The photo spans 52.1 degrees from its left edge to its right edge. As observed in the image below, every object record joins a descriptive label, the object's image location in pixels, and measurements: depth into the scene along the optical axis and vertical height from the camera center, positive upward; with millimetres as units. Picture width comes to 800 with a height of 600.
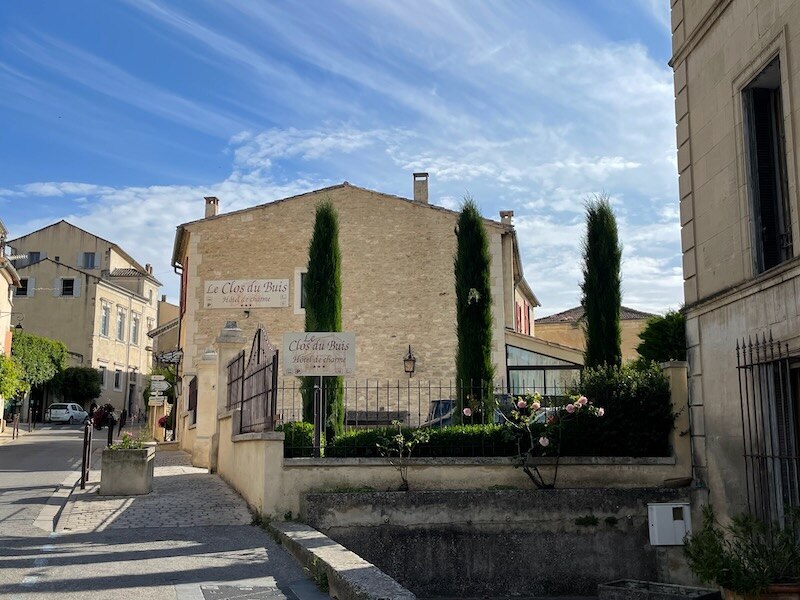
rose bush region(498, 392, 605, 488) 10086 -104
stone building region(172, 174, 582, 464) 23609 +4109
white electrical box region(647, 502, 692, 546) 9484 -1200
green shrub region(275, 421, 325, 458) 10320 -277
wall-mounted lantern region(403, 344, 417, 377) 22578 +1474
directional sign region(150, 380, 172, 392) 27516 +1094
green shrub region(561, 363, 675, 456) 10328 -81
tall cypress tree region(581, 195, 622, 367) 13953 +2254
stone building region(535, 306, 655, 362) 35281 +4069
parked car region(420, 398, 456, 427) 15755 +102
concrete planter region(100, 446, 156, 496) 12148 -804
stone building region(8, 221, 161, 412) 50375 +7431
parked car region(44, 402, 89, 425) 44688 +234
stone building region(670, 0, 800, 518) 7680 +1818
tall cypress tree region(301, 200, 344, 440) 13406 +2410
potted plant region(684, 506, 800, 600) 6078 -1124
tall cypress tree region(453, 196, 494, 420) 13578 +1735
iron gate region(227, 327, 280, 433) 10297 +445
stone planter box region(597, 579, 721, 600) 7658 -1721
